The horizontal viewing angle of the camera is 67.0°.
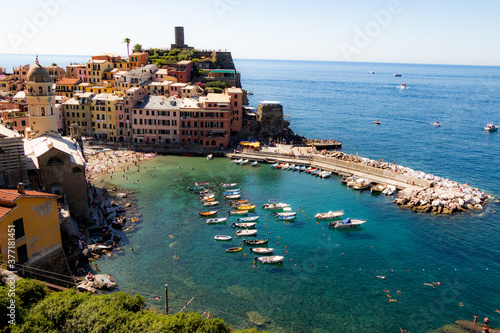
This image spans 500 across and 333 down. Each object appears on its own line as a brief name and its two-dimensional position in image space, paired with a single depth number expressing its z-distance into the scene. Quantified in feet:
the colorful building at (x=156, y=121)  305.32
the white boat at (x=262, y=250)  162.81
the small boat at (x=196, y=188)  231.30
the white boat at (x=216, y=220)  189.47
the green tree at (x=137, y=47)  467.11
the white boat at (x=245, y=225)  186.80
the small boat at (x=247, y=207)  206.69
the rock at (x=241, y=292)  132.57
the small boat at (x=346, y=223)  188.14
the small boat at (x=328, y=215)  197.98
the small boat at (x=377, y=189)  237.66
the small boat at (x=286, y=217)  196.75
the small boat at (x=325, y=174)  264.52
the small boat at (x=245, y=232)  178.31
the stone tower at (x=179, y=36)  514.89
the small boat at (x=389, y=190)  233.76
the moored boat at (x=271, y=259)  155.43
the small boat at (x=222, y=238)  172.55
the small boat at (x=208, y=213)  196.75
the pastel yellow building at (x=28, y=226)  103.50
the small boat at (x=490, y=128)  453.58
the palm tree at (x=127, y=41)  462.19
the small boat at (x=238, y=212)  201.65
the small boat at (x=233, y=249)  163.53
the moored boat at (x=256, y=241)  169.78
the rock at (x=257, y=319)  120.56
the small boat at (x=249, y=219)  193.47
